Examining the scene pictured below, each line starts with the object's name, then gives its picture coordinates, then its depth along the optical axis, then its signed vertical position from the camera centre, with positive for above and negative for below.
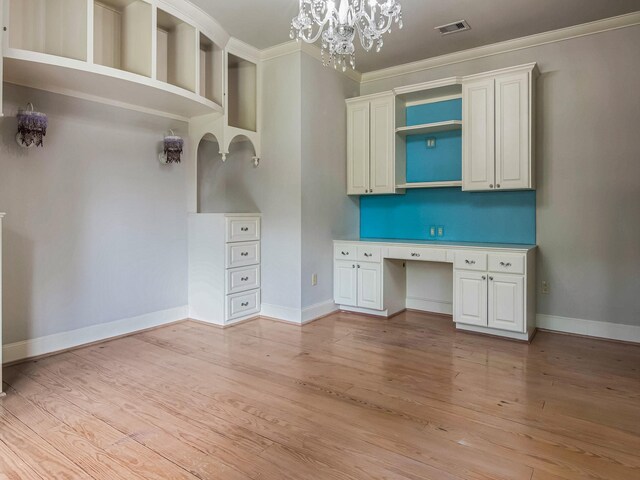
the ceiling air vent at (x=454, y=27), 3.62 +1.89
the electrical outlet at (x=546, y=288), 3.94 -0.47
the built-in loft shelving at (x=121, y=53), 2.68 +1.37
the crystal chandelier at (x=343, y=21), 2.40 +1.28
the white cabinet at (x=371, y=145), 4.47 +1.05
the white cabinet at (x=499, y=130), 3.69 +1.00
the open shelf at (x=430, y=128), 4.08 +1.15
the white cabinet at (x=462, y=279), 3.56 -0.38
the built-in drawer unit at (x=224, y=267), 4.06 -0.27
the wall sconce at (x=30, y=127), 2.94 +0.82
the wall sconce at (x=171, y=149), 3.95 +0.88
